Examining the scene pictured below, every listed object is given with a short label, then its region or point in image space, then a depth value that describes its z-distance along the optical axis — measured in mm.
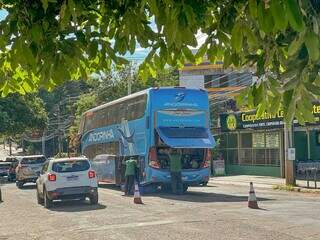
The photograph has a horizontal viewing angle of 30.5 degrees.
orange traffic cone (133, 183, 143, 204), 19906
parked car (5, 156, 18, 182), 43828
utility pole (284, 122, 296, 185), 27125
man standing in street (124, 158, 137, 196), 24047
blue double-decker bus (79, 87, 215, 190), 24109
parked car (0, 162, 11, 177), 50025
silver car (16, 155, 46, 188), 33812
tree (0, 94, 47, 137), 47312
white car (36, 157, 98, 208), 20308
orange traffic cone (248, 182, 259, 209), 17438
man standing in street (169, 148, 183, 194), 23469
